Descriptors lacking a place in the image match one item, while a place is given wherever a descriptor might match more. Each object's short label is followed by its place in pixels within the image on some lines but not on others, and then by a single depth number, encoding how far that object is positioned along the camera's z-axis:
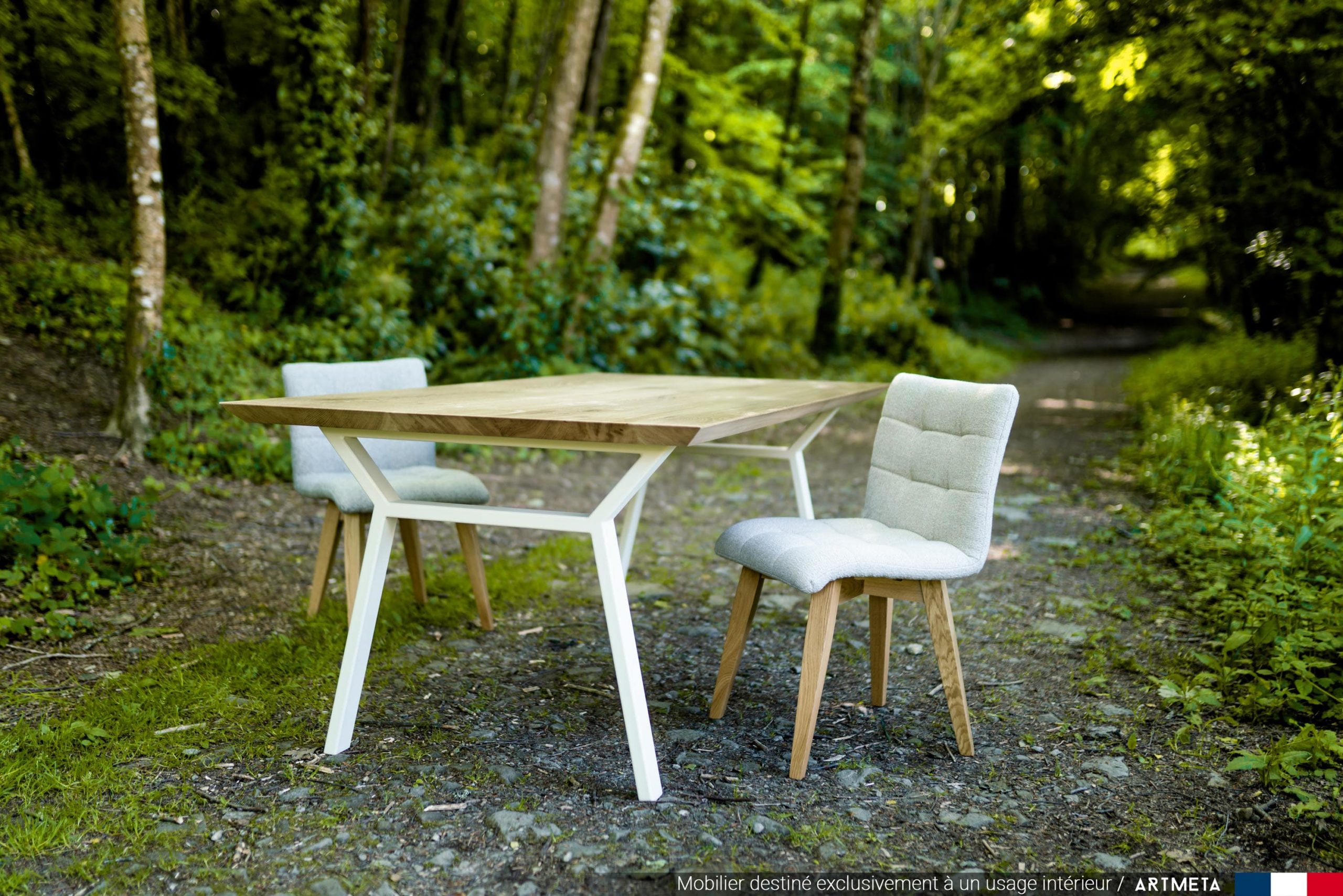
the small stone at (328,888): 1.98
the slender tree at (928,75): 15.19
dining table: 2.28
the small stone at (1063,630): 3.73
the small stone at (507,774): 2.51
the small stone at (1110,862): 2.15
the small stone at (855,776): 2.55
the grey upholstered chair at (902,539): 2.57
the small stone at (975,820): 2.33
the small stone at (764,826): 2.28
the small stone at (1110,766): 2.61
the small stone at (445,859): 2.10
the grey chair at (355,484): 3.41
